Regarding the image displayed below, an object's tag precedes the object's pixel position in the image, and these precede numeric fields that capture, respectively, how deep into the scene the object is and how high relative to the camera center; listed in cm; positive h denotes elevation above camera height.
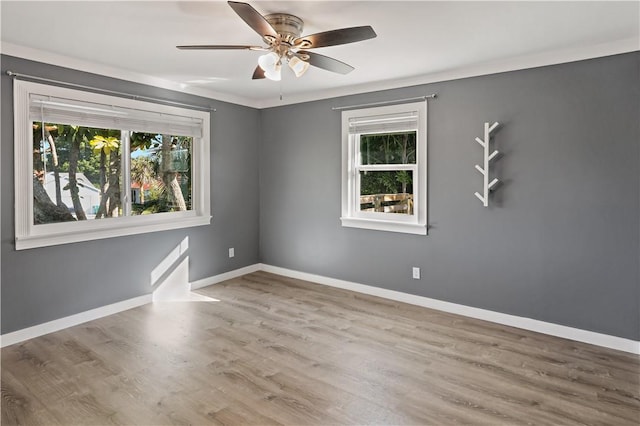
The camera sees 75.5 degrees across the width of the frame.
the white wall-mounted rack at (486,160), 371 +41
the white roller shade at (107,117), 346 +85
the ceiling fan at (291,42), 232 +100
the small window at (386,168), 426 +41
